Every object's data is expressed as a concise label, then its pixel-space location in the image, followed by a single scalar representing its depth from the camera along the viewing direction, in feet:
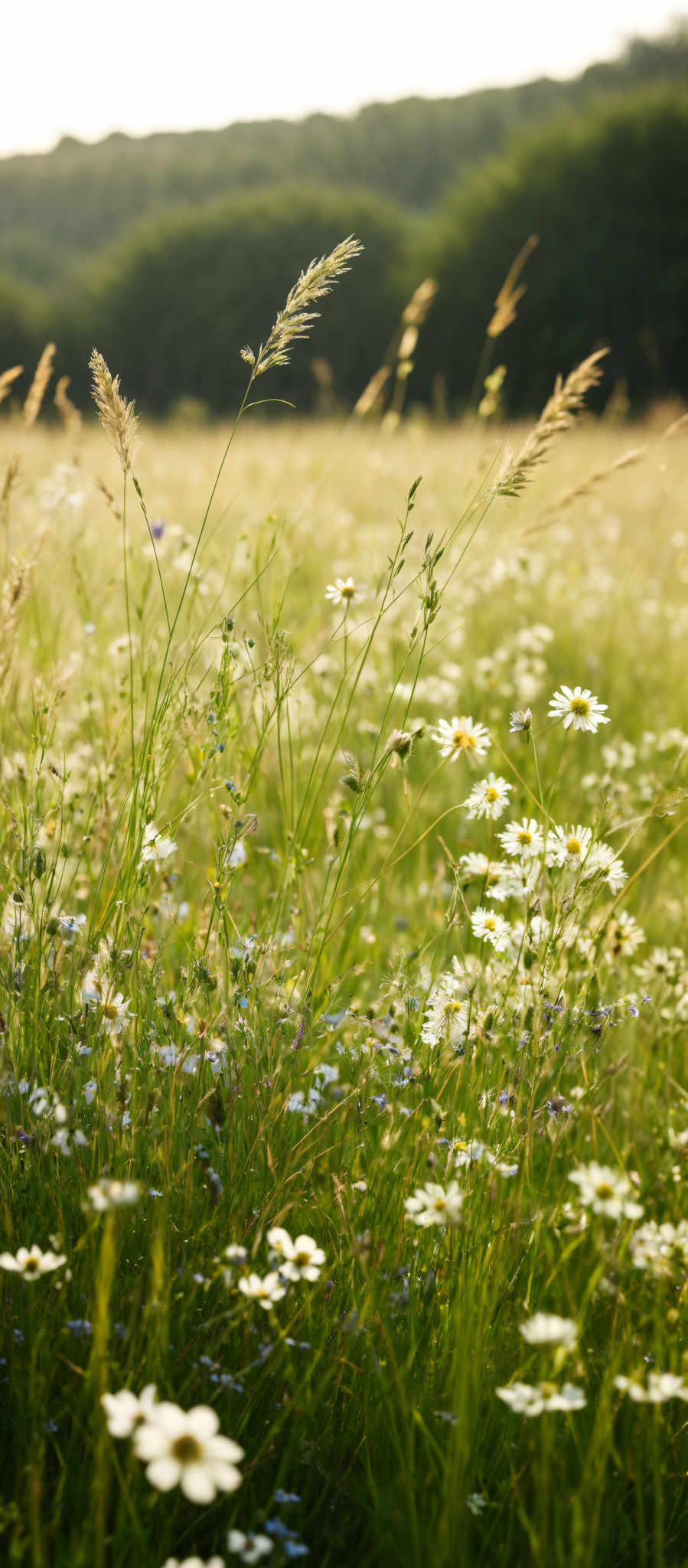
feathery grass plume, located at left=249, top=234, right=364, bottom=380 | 6.98
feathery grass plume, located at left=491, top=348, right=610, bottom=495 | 7.13
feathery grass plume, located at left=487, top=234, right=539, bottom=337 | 10.90
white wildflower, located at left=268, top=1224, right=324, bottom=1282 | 6.49
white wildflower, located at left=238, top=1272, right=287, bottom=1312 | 6.43
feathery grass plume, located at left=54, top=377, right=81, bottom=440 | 9.04
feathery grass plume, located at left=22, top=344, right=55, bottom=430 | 8.16
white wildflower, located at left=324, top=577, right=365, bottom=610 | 7.33
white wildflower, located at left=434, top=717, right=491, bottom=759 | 7.17
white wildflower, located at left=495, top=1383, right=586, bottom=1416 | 6.25
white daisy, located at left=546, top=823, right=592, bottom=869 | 7.10
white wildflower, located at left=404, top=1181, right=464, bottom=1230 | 6.53
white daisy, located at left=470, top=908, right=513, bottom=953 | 7.07
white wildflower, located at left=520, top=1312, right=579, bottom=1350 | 6.18
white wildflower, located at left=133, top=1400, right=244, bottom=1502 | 6.01
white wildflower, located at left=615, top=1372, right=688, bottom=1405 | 6.31
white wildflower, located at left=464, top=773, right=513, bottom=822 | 7.04
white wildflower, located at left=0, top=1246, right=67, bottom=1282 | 6.31
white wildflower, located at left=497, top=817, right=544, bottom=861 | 7.16
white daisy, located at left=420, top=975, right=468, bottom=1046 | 6.96
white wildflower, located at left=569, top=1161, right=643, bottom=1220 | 6.30
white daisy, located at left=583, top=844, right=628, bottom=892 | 6.97
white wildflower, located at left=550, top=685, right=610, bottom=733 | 7.02
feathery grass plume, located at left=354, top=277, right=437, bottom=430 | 10.34
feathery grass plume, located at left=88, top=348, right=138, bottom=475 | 7.06
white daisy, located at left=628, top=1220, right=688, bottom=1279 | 6.67
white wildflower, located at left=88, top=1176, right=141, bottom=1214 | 6.15
